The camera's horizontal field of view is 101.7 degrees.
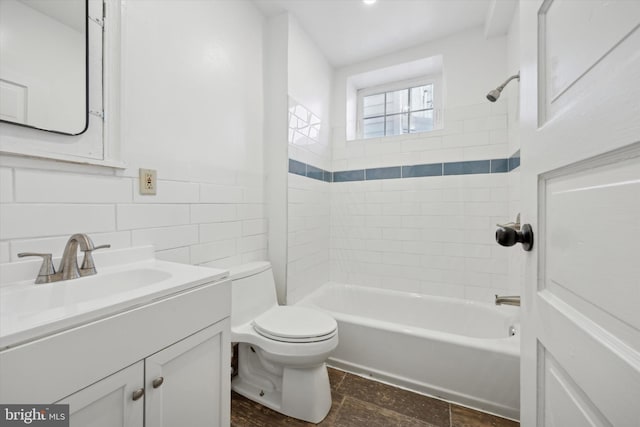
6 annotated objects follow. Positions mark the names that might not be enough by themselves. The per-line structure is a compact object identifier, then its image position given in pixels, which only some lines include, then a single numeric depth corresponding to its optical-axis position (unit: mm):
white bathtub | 1385
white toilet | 1311
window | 2430
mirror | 809
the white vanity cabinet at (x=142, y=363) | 504
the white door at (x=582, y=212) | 318
